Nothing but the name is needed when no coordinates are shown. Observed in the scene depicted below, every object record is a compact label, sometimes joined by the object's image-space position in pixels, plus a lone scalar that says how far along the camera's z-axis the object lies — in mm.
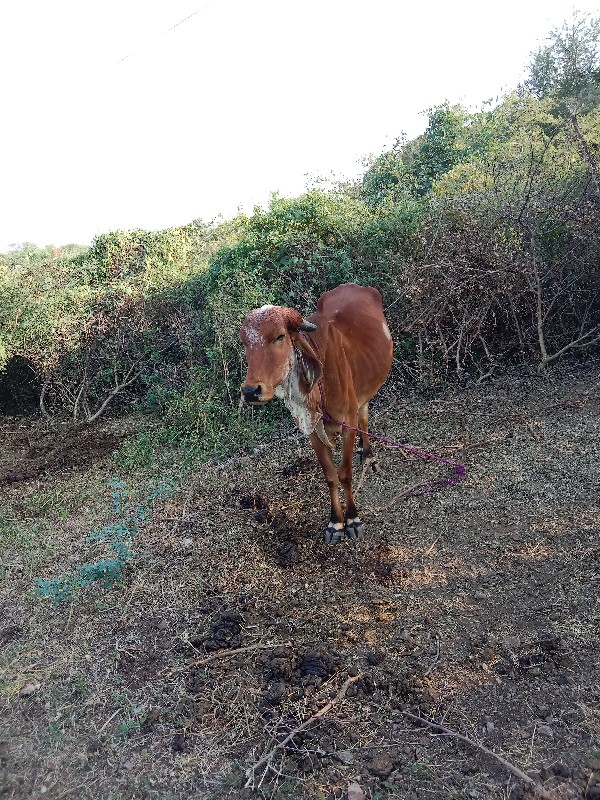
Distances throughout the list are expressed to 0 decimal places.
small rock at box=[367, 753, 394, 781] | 2367
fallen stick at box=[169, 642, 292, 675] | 3082
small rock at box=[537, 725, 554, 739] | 2433
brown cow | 3262
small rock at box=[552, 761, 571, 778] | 2254
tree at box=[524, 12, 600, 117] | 15766
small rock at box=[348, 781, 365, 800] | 2289
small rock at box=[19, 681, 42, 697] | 3039
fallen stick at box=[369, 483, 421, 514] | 4504
